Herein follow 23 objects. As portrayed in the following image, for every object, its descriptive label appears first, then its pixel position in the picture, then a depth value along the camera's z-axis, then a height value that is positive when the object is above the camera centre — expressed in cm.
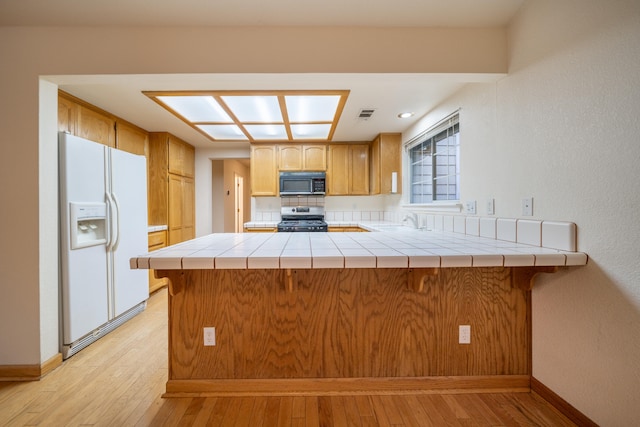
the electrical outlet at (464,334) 182 -75
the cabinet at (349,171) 449 +58
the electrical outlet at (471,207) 226 +2
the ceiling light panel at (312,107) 269 +99
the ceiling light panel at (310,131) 362 +100
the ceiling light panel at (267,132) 357 +99
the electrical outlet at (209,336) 178 -74
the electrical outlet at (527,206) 171 +2
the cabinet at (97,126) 268 +86
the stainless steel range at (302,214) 475 -7
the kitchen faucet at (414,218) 310 -9
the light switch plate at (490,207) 204 +2
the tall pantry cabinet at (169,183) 401 +36
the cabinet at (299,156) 446 +79
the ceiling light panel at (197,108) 268 +98
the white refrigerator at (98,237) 216 -23
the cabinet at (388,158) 398 +68
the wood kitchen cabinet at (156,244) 362 -43
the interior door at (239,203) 761 +18
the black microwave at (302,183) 441 +39
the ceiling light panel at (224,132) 358 +98
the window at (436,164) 274 +49
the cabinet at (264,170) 444 +58
